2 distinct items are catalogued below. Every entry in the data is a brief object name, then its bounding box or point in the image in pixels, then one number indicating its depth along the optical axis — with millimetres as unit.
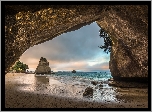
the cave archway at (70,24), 5087
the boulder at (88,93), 6867
